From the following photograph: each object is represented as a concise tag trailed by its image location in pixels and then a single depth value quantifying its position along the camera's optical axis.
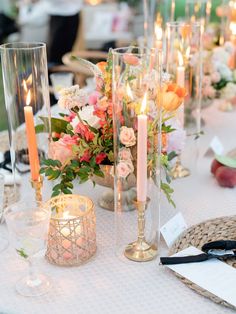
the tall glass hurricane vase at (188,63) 1.33
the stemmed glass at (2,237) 0.98
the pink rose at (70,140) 1.01
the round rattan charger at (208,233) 0.96
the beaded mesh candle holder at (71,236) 0.89
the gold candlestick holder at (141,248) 0.93
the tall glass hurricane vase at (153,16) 2.06
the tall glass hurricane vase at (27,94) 1.05
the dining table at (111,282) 0.80
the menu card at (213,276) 0.81
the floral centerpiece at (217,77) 1.69
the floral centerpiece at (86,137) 1.00
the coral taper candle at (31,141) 1.03
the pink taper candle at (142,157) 0.85
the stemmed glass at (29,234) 0.80
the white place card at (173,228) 0.98
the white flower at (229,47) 1.80
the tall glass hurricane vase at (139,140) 0.86
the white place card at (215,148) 1.45
